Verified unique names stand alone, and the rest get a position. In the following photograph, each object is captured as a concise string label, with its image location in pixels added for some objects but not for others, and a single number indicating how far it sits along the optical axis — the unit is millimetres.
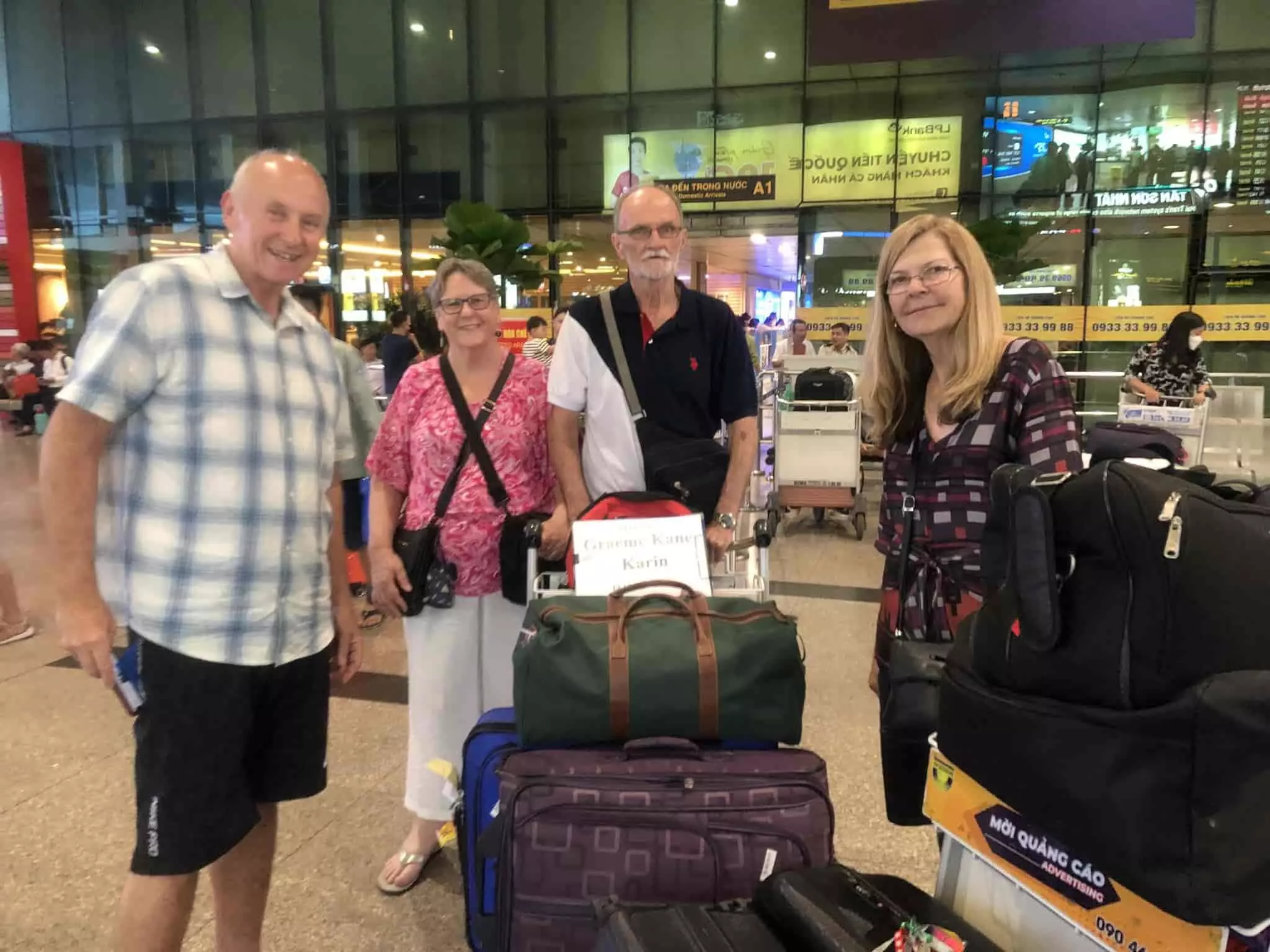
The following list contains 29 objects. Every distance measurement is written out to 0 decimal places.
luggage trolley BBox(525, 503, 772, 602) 2152
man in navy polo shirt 2393
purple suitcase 1610
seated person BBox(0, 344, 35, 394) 15500
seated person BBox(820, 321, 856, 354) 10625
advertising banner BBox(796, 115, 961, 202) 13250
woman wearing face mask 7059
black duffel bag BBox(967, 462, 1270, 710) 907
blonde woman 1638
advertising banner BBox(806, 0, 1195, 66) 8641
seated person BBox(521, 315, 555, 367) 8453
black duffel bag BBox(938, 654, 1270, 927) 885
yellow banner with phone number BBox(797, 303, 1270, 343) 12078
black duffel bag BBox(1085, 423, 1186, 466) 1496
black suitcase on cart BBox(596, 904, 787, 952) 1308
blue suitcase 1840
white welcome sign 2025
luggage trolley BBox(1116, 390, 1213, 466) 6703
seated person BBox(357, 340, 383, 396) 8227
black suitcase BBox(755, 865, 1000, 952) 1244
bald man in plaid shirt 1562
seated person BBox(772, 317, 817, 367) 10562
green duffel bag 1676
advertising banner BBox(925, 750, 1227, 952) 1025
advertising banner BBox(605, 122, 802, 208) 13883
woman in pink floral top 2408
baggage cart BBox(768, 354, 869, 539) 6703
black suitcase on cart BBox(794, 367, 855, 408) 6824
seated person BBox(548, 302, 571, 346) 8673
